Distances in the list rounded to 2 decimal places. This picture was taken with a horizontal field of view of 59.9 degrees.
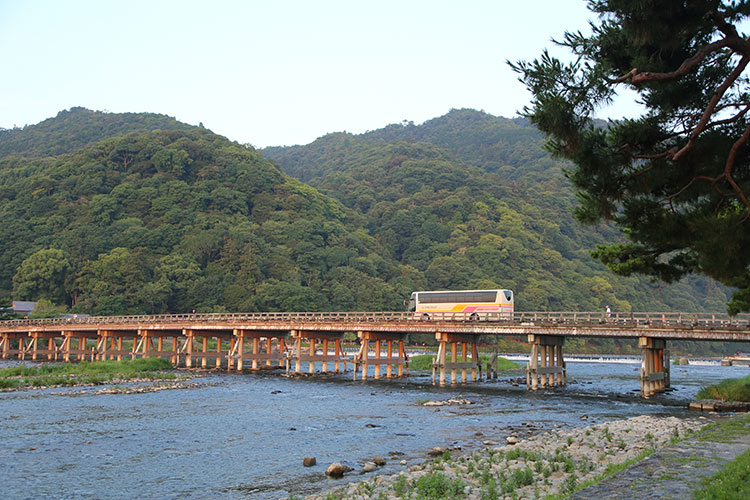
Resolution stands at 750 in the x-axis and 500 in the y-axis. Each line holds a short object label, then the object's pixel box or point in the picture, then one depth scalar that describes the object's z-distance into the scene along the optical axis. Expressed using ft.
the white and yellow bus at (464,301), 187.01
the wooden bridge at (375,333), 119.03
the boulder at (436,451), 65.05
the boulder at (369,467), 59.00
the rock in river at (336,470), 57.11
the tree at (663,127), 33.50
